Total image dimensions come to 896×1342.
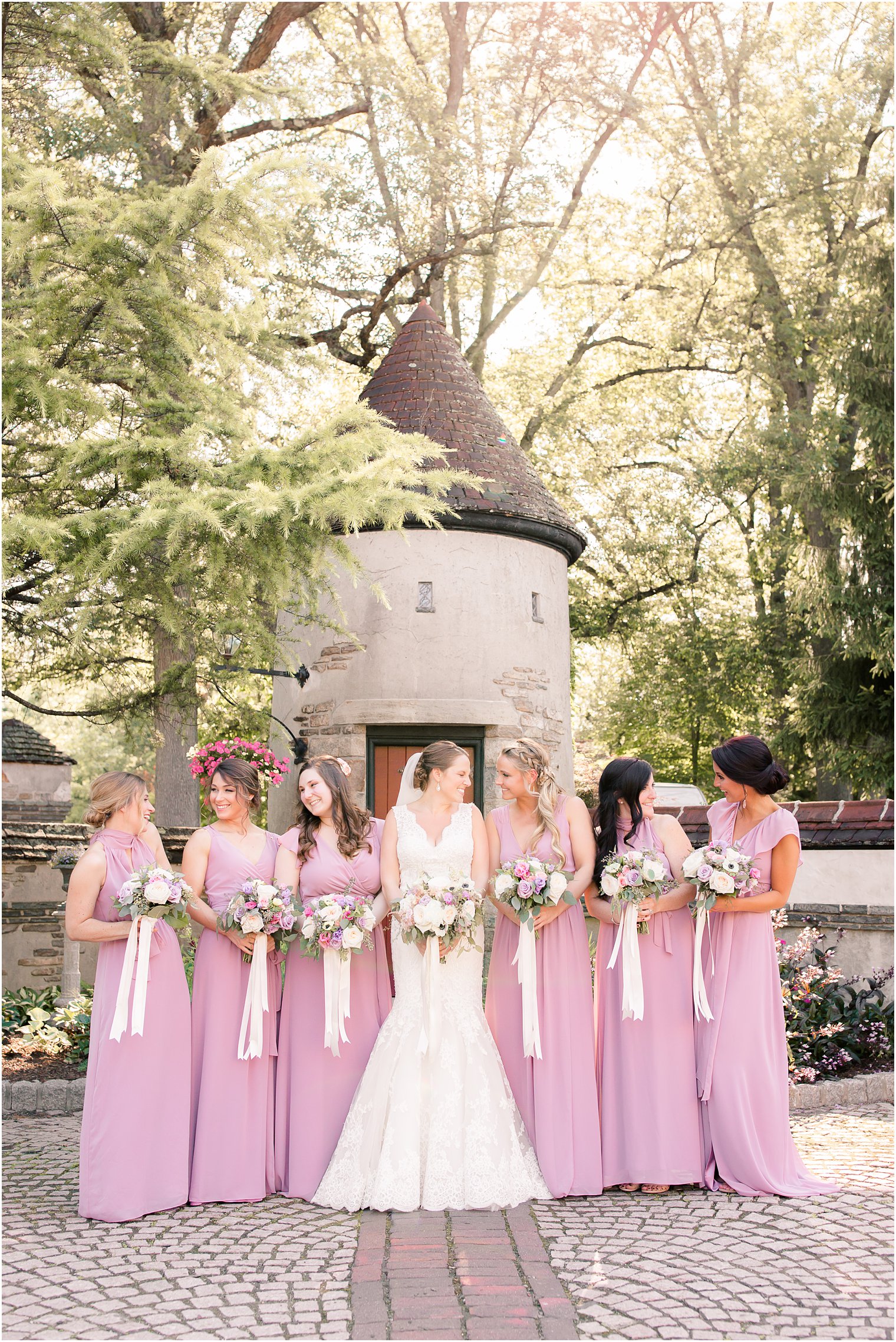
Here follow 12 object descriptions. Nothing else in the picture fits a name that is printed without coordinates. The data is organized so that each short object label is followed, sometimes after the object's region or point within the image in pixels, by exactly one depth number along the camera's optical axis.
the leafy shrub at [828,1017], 7.82
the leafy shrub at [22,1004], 9.50
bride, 5.25
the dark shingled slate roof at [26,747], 23.53
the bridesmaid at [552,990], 5.49
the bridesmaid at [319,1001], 5.55
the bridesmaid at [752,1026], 5.47
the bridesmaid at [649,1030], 5.54
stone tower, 14.13
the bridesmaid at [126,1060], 5.23
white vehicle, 16.09
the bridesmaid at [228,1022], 5.46
